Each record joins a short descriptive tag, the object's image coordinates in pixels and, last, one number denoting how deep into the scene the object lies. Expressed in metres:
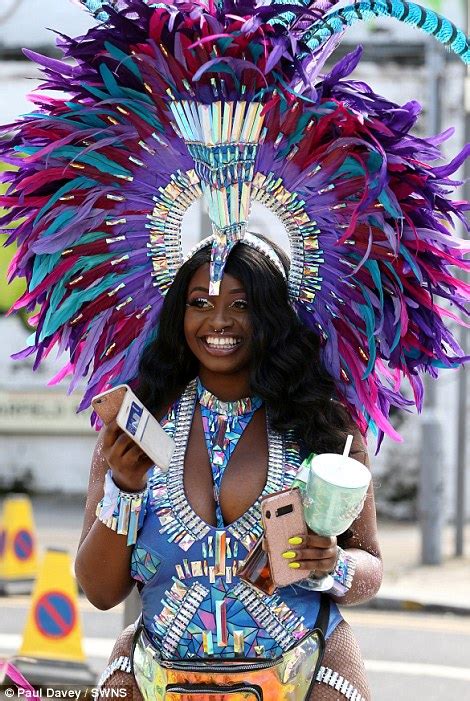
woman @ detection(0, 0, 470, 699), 5.88
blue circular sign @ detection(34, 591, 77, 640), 14.36
